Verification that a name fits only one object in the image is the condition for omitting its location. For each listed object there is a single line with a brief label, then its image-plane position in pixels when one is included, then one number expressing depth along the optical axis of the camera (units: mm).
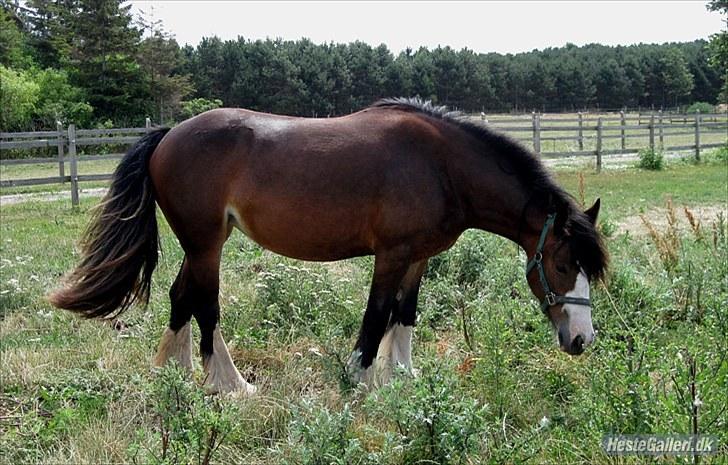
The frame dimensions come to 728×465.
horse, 3701
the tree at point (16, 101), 27634
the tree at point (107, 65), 32219
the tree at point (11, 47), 34125
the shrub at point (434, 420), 2662
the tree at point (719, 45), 20484
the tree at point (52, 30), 34312
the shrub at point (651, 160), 18234
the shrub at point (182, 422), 2551
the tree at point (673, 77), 73875
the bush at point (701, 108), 58975
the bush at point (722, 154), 20538
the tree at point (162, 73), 33469
